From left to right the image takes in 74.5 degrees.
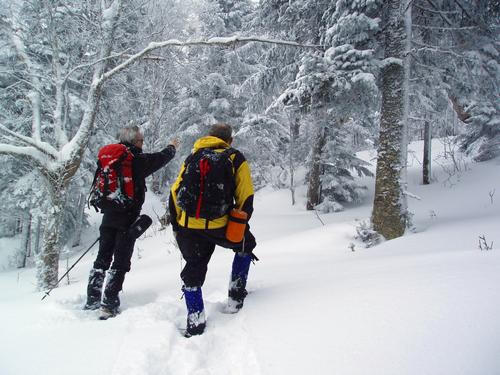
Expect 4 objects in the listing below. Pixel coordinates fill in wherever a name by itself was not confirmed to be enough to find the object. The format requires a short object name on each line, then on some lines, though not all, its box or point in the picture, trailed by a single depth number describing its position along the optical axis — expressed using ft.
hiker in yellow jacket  9.98
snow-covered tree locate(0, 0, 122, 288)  20.76
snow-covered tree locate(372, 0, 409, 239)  21.29
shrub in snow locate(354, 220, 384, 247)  20.59
